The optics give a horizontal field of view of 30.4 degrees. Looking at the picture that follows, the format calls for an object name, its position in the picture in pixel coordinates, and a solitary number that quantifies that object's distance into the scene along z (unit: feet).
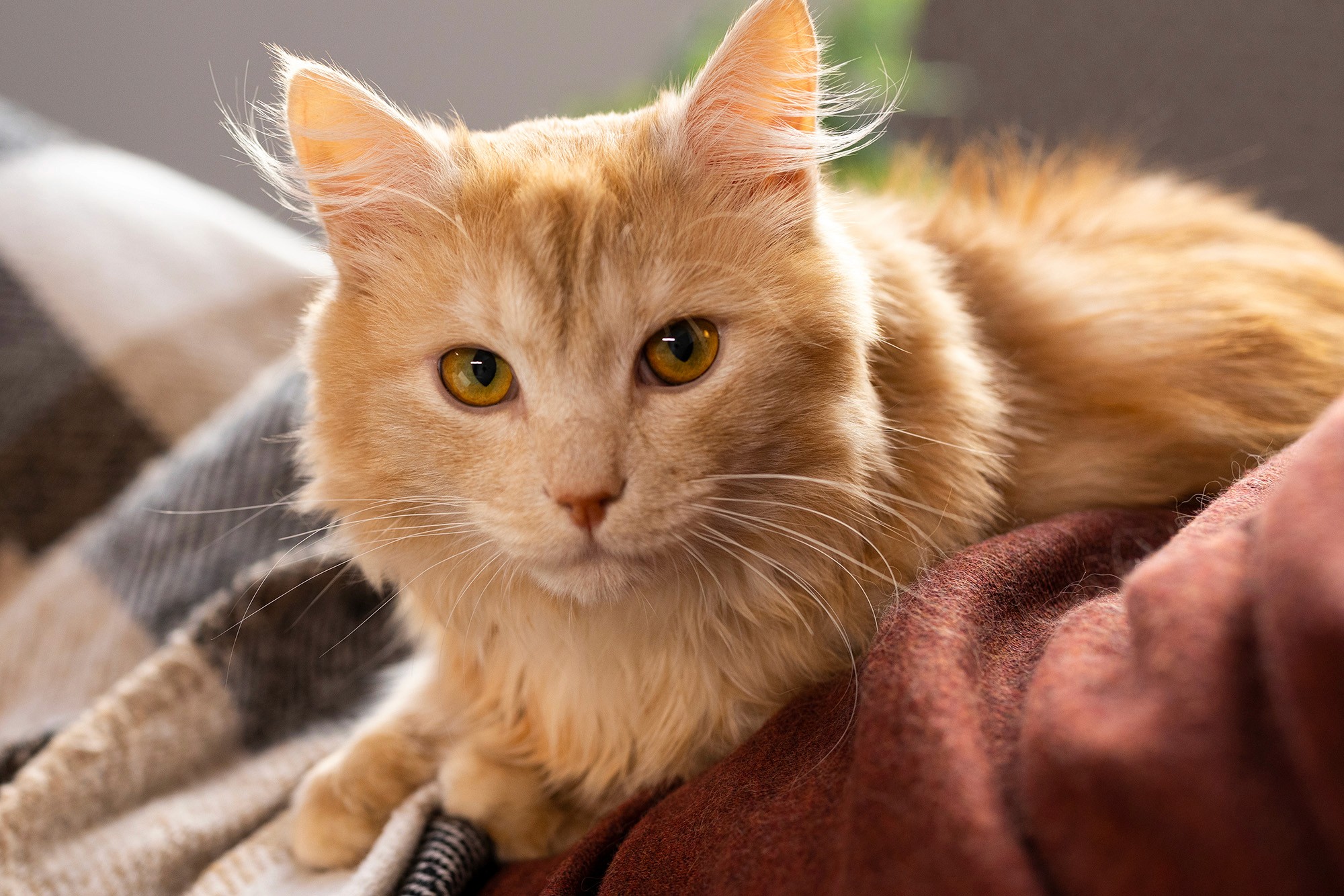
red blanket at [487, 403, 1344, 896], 1.69
